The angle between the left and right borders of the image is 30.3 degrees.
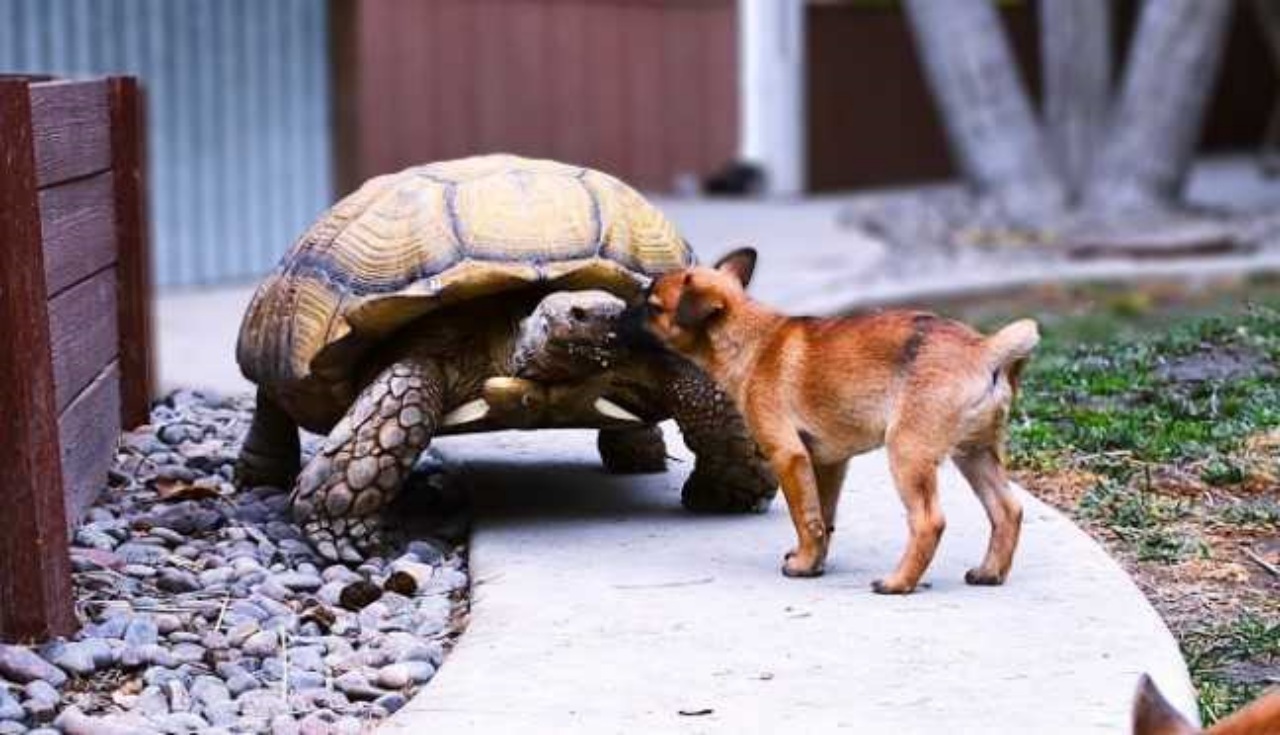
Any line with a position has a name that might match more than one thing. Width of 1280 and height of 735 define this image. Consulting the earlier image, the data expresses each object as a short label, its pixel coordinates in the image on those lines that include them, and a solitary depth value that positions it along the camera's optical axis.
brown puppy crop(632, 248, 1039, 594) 5.38
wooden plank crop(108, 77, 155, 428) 7.48
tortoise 6.17
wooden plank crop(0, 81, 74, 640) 5.02
